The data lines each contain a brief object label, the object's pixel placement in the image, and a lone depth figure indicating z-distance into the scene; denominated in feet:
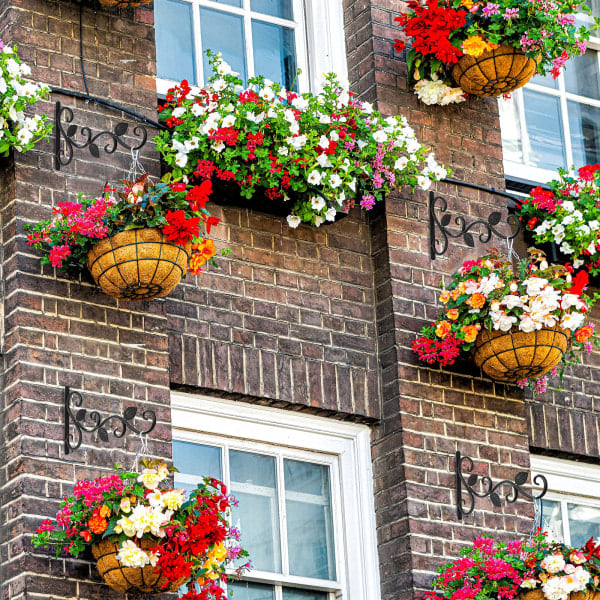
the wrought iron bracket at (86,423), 36.26
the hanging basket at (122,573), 34.21
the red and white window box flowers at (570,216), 45.84
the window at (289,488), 39.48
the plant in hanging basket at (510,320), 40.96
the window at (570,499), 44.62
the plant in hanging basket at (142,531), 34.07
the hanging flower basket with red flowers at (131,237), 36.98
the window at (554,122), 50.48
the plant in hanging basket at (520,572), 38.07
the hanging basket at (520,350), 41.31
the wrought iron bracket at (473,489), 41.27
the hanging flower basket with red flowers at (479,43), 44.81
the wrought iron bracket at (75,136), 39.21
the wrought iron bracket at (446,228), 44.24
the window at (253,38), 44.81
